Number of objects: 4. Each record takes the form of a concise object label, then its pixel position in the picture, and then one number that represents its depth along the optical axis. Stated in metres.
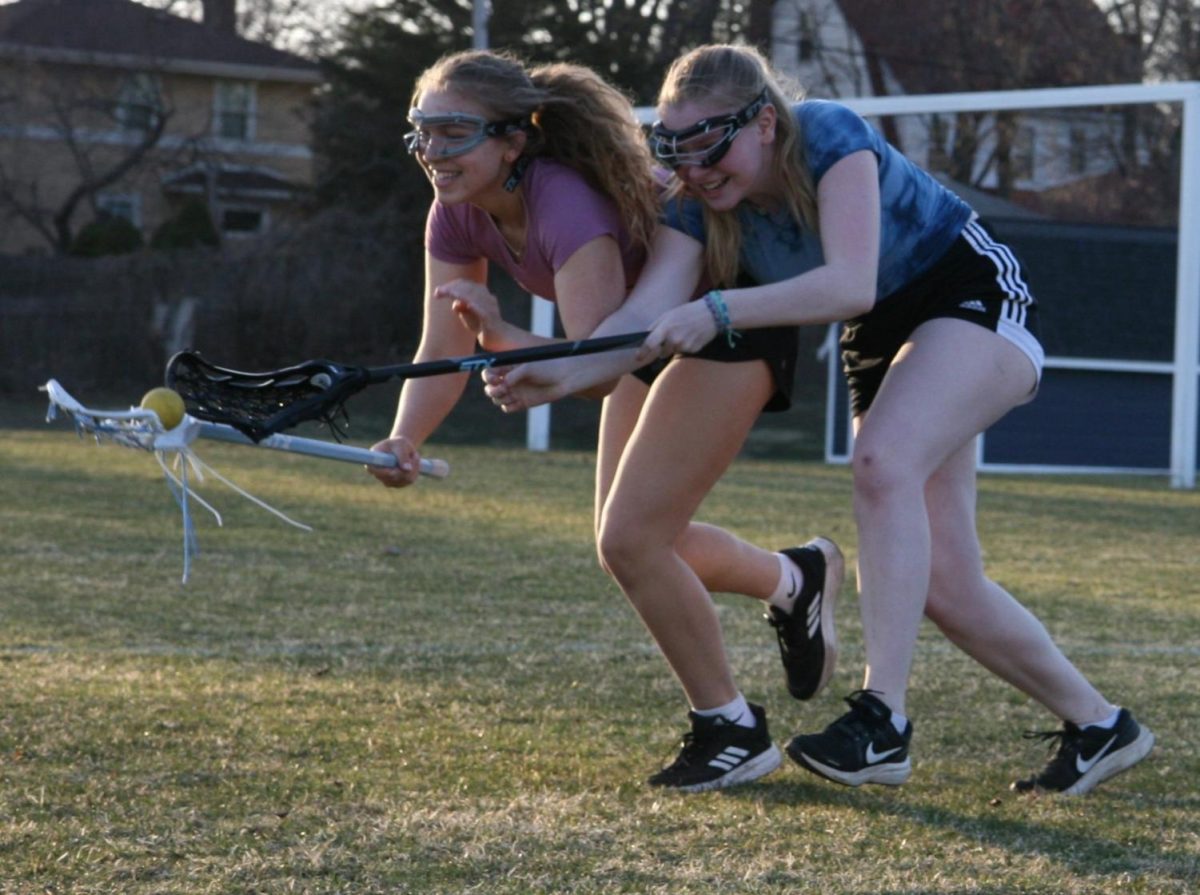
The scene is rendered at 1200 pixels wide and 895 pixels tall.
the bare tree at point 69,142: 75.56
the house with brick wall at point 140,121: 76.62
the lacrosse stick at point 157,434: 6.54
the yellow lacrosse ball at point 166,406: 6.72
